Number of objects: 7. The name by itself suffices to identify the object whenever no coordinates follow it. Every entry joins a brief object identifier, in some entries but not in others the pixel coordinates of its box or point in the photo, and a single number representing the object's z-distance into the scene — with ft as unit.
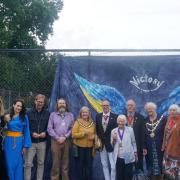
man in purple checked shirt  13.89
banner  14.59
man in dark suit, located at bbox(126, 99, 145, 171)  13.42
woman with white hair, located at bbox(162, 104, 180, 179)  11.85
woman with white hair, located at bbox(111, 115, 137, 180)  13.09
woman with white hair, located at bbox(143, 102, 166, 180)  13.21
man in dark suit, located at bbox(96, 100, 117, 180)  13.57
